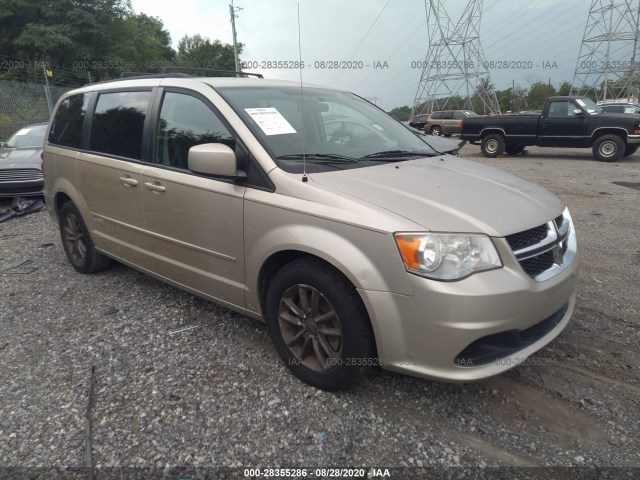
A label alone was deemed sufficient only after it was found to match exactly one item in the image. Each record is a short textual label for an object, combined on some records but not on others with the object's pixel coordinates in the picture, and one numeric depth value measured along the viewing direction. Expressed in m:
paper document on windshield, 2.74
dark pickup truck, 12.41
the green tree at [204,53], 61.25
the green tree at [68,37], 25.83
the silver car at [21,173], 7.46
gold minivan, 2.08
